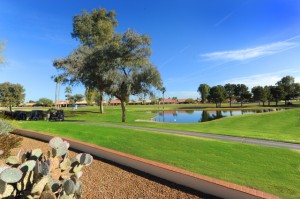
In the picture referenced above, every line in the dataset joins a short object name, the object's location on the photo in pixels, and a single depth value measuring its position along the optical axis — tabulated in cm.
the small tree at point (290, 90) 5886
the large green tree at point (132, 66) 1622
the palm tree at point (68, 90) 8222
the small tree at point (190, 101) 10842
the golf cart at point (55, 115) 1767
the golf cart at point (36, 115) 1849
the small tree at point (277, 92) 5733
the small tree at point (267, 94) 5863
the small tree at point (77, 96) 9890
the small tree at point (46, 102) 8703
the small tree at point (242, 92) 6401
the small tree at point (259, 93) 5819
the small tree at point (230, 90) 6637
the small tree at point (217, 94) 6120
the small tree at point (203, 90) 9293
